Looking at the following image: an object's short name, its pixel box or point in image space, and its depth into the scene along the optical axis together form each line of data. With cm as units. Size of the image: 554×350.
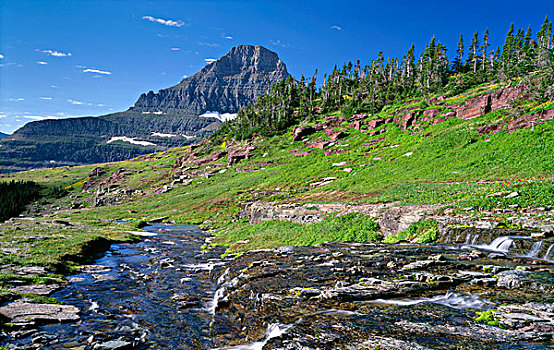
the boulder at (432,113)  7565
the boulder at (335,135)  10119
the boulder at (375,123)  9419
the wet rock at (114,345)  1061
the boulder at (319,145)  9931
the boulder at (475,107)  6200
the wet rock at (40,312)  1285
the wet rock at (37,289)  1620
